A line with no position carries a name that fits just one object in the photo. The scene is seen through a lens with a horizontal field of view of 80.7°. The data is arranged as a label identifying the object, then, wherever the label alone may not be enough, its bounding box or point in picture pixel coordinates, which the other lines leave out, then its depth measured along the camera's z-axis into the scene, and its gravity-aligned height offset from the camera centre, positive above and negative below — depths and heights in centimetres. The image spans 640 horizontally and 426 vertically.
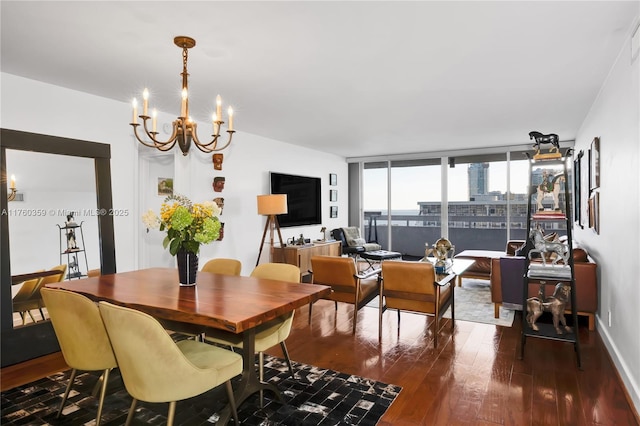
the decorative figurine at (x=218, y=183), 531 +36
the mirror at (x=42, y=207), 320 +1
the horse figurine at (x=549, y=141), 336 +57
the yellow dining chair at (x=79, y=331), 210 -69
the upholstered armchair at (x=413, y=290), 347 -80
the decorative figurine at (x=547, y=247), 328 -38
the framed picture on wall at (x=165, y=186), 510 +31
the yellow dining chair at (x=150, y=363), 176 -74
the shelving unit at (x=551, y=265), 319 -55
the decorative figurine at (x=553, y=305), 330 -89
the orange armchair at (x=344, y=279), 388 -77
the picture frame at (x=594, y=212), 379 -9
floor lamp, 561 +4
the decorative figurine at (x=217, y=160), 525 +67
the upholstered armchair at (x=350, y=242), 764 -73
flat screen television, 661 +20
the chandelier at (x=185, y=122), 254 +60
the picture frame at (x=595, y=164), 373 +41
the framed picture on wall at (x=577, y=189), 531 +21
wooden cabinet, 616 -79
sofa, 380 -85
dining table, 197 -54
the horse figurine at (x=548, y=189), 339 +14
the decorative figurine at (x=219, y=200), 532 +11
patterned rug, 234 -131
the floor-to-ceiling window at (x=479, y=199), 773 +12
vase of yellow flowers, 252 -13
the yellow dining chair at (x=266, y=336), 252 -88
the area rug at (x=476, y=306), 432 -130
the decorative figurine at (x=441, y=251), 456 -55
